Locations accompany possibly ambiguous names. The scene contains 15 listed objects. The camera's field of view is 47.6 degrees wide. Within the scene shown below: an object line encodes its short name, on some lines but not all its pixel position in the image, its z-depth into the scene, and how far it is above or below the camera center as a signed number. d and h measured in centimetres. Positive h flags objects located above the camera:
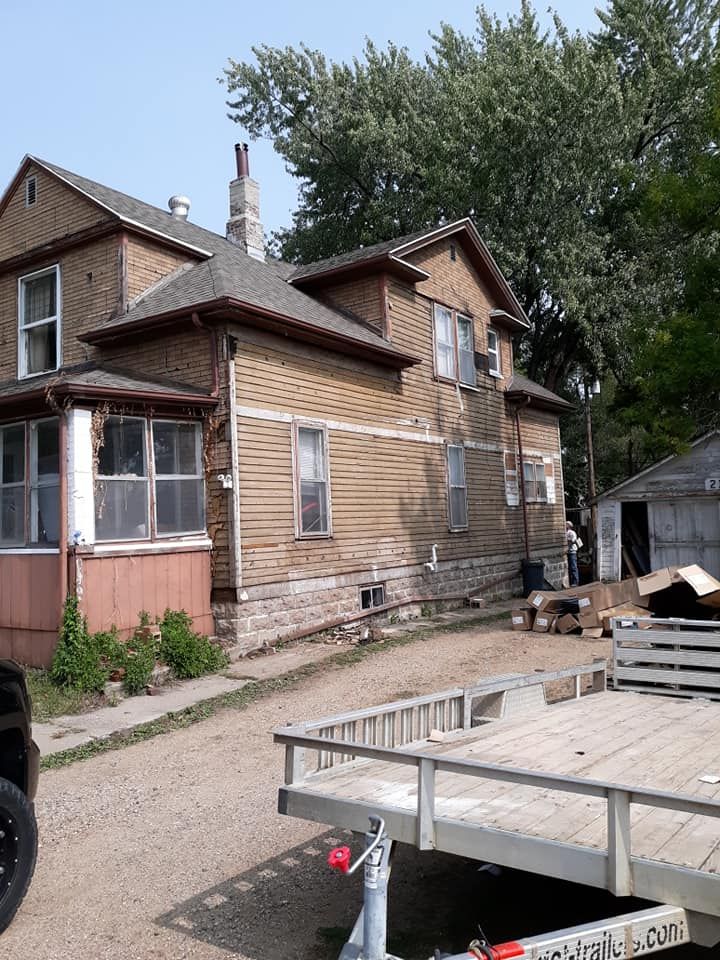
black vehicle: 429 -135
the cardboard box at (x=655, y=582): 1427 -100
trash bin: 2152 -122
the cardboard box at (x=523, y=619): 1540 -170
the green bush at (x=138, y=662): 1048 -158
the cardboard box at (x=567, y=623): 1472 -173
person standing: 2409 -87
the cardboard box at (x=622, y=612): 1451 -155
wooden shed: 1714 +30
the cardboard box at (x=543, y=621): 1502 -172
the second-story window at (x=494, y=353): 2178 +473
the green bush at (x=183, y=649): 1134 -154
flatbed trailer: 320 -134
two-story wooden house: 1163 +198
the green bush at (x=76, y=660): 1025 -148
